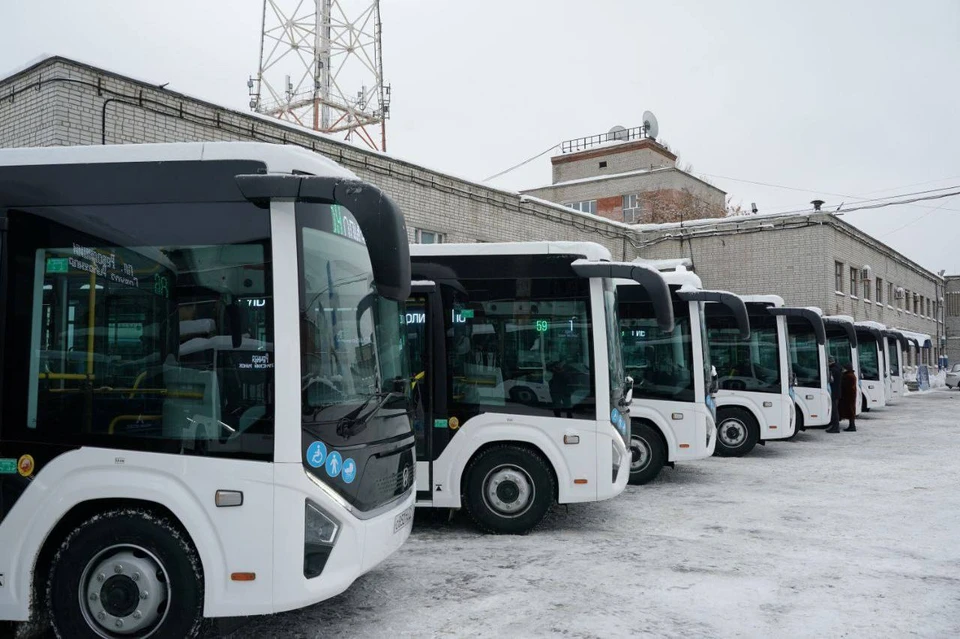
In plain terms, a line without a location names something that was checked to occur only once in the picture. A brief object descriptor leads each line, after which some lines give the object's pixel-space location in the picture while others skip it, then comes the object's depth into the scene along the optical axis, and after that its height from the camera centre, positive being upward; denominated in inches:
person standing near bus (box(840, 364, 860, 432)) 789.2 -26.8
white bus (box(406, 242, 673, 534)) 324.8 -1.4
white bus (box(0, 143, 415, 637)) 183.9 -0.7
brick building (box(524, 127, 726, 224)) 1831.4 +433.8
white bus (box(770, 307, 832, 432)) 705.0 -5.6
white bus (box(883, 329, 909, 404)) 1088.8 +12.3
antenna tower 1171.9 +408.8
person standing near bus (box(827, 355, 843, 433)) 762.8 -17.4
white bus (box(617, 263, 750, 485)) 460.4 -4.9
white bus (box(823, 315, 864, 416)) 840.3 +28.0
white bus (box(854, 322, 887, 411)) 957.2 +1.8
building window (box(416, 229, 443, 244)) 772.5 +131.1
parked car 1768.0 -28.1
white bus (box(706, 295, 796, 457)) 592.4 -12.0
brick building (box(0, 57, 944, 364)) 486.6 +173.5
